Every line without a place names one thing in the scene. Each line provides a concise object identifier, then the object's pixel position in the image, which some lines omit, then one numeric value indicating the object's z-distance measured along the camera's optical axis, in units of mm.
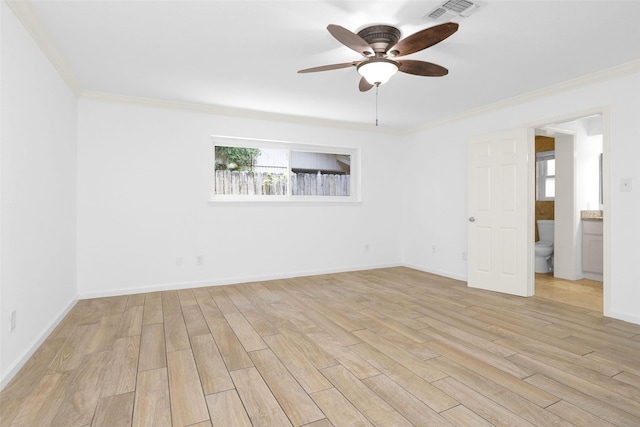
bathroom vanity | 4711
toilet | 5234
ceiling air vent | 2117
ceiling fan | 2164
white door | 3906
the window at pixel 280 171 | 4691
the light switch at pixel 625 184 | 3055
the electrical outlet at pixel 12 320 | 2068
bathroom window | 6246
